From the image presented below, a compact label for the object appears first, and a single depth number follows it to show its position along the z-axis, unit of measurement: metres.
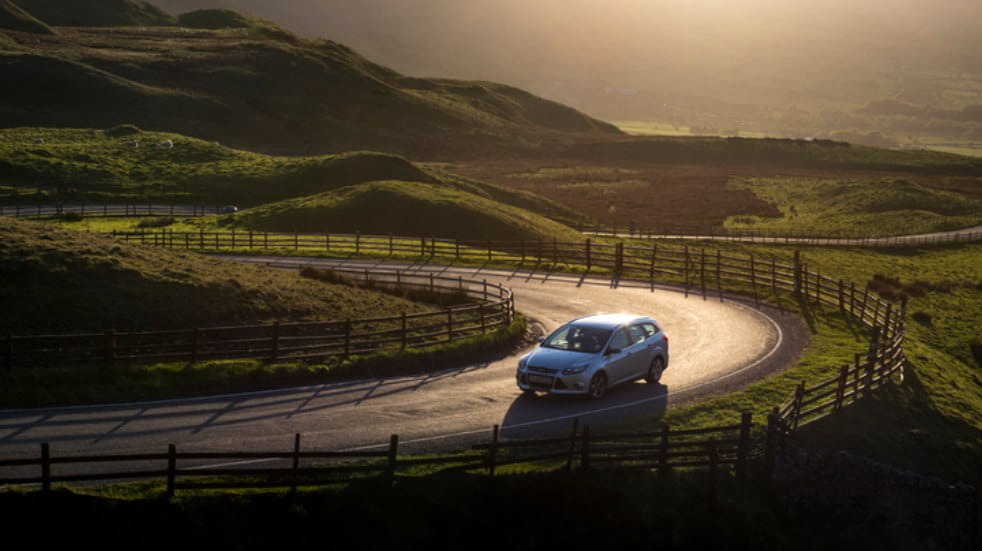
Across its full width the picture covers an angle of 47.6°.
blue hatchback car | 27.28
